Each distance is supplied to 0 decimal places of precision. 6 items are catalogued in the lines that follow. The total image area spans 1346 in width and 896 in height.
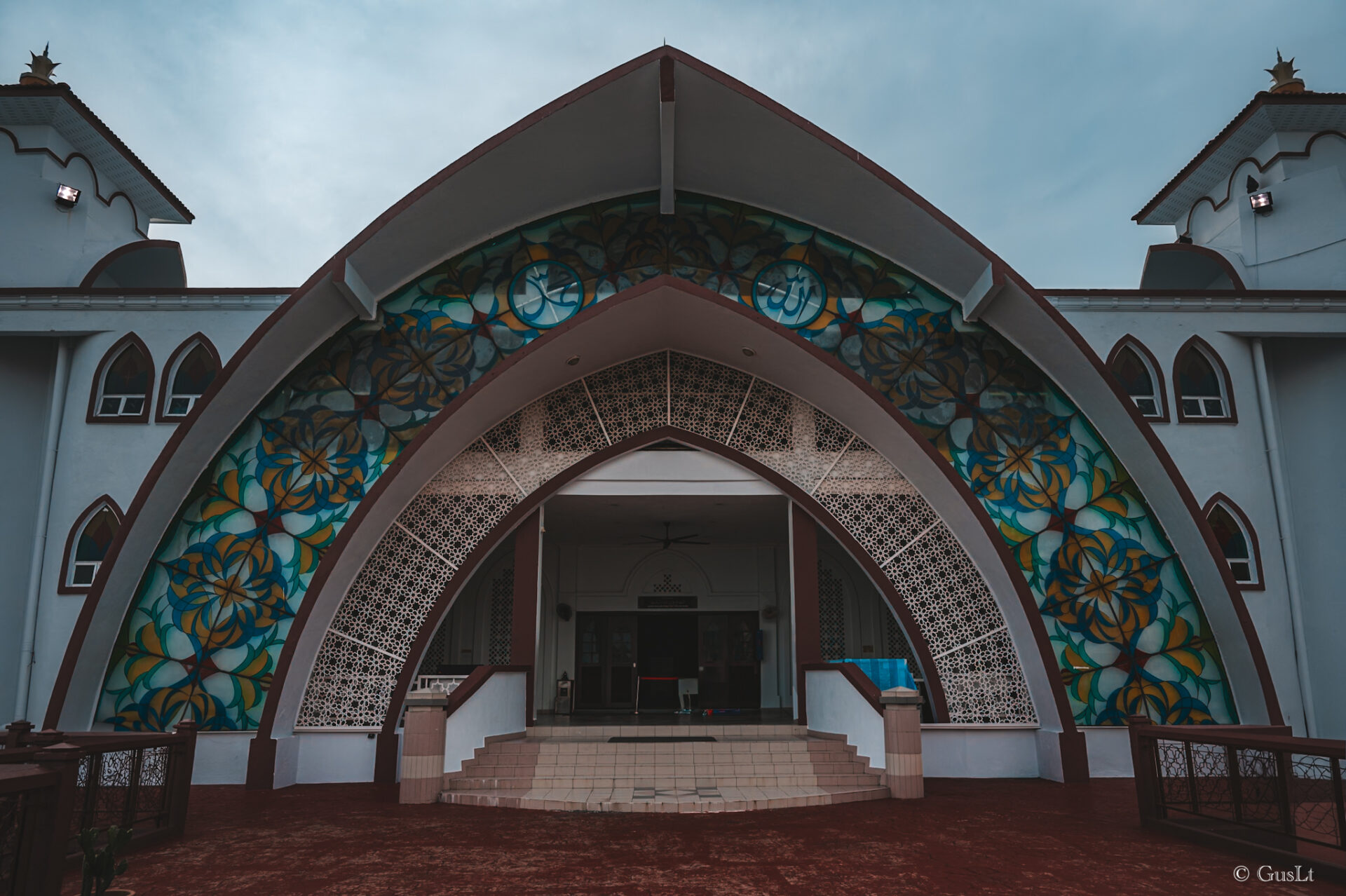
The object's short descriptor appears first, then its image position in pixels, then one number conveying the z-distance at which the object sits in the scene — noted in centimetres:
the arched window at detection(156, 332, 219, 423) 923
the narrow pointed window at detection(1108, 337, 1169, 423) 954
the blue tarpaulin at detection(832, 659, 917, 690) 943
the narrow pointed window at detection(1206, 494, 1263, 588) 912
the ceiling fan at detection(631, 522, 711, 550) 1263
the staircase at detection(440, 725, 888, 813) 718
